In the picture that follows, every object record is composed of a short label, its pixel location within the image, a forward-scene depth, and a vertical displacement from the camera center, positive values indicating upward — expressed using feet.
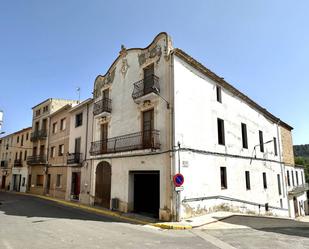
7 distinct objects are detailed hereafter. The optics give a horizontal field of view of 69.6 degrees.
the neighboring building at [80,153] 60.03 +4.52
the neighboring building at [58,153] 72.08 +5.44
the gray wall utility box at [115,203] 46.77 -7.03
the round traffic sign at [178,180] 34.37 -1.65
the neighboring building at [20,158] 100.68 +5.17
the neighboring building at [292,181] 79.90 -4.43
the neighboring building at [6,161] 118.62 +4.20
